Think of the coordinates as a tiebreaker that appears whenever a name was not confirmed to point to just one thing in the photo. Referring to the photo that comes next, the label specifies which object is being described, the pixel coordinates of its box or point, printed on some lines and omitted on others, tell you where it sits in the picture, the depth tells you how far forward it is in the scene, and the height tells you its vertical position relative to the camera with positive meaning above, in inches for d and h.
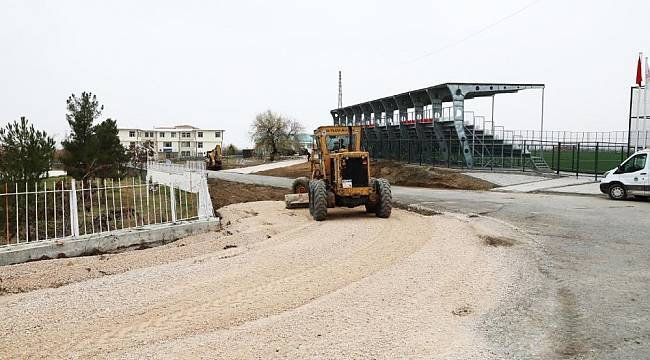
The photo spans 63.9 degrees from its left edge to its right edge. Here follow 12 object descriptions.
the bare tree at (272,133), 3312.0 +77.7
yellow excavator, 2153.1 -60.7
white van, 698.2 -47.2
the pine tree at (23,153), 544.4 -8.4
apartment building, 4746.6 +59.8
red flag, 902.4 +121.1
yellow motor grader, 520.4 -44.2
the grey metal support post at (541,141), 1195.1 +8.9
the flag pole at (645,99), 875.7 +77.2
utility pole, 2598.4 +245.5
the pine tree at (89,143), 885.2 +4.4
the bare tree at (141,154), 1138.7 -22.3
